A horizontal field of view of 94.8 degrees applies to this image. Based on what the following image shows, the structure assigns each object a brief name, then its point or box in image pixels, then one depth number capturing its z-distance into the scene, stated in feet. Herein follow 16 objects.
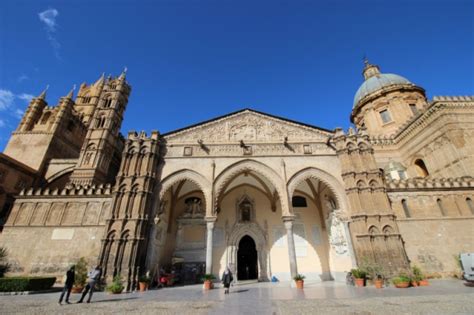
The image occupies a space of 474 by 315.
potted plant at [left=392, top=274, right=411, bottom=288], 35.63
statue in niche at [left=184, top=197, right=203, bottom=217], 60.23
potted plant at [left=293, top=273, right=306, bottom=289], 39.02
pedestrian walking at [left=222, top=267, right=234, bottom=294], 35.18
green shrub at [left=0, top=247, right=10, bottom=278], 44.58
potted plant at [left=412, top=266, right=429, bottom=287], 37.52
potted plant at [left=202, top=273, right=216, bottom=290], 39.55
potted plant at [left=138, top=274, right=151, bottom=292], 39.42
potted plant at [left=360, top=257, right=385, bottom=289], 38.37
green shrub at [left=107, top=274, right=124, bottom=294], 35.24
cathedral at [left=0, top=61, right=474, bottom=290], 44.29
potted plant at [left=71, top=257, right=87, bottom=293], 36.73
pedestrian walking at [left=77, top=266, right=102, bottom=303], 27.50
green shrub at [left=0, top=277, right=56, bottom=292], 32.68
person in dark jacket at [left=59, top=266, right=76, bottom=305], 26.12
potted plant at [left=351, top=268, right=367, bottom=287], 38.24
